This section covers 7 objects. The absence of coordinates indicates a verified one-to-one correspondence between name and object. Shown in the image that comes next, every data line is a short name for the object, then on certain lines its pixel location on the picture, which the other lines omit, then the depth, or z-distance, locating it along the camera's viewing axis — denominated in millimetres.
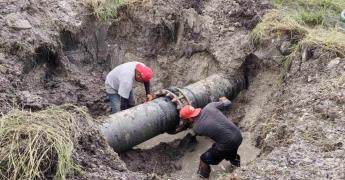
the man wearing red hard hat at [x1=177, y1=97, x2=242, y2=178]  7008
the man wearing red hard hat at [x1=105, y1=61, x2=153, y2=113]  7750
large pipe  6846
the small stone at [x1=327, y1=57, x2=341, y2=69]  7148
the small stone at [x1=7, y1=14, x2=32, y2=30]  7680
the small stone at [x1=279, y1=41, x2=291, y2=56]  8109
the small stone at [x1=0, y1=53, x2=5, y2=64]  7055
